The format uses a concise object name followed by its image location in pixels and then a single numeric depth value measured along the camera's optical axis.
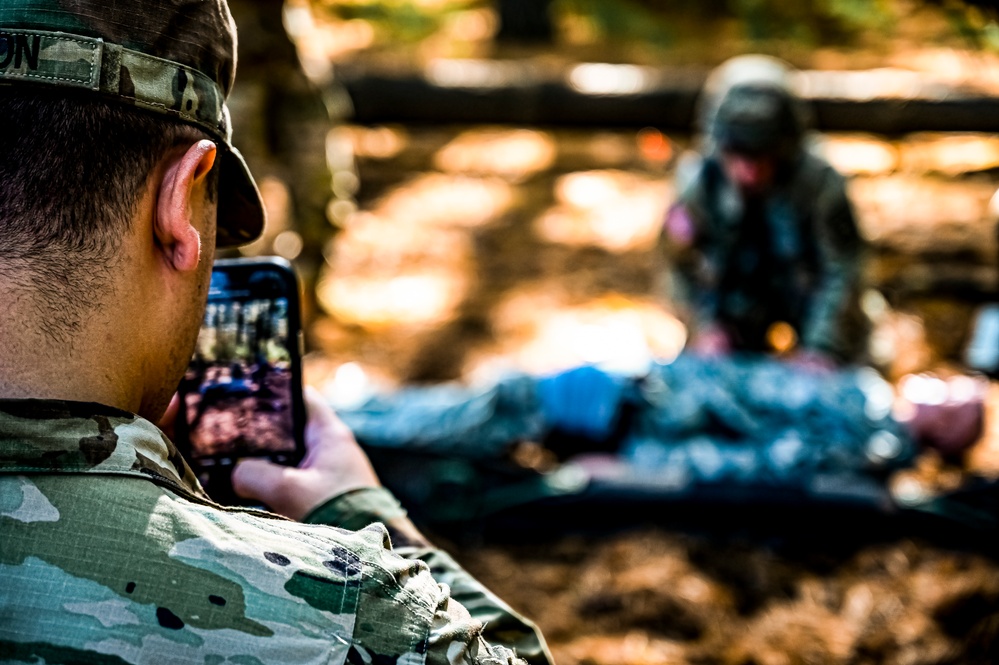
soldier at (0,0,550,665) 0.99
